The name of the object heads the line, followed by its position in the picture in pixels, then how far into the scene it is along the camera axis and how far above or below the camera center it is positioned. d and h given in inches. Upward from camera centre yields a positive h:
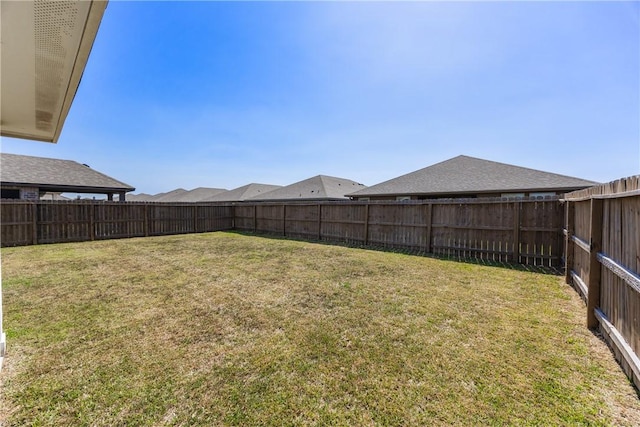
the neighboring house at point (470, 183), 448.5 +54.2
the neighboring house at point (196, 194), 1366.9 +75.0
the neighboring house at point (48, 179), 542.0 +64.1
